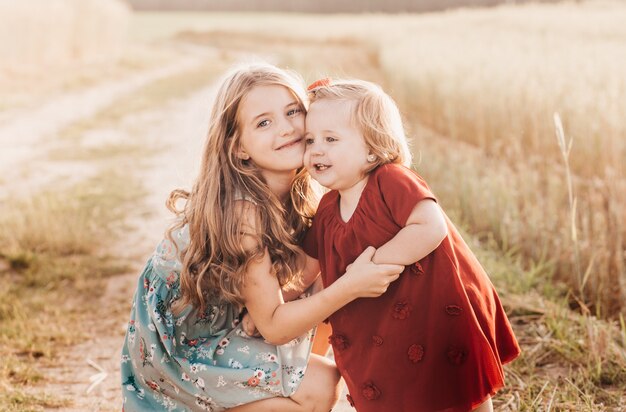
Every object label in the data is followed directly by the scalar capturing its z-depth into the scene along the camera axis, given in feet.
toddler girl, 6.19
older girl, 7.02
